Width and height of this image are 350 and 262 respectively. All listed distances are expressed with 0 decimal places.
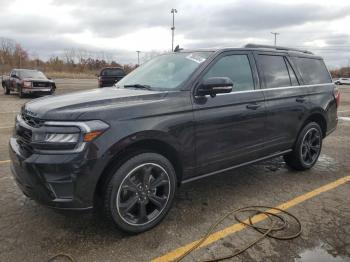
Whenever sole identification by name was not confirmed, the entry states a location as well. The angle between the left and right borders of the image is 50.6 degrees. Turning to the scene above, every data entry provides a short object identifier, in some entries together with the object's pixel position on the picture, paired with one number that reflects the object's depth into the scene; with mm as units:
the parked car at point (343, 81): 58156
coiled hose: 3342
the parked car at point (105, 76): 19266
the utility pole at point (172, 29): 53194
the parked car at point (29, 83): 18734
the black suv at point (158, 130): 3160
